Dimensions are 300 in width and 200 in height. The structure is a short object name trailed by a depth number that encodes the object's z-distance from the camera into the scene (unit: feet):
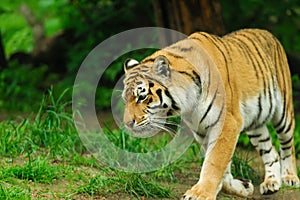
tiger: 33.17
